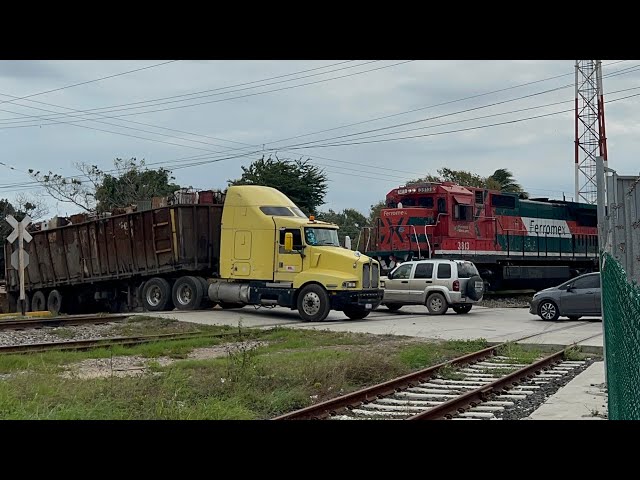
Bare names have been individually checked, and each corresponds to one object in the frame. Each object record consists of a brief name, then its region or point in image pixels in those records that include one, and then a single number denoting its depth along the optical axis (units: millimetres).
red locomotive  29109
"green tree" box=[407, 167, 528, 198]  65375
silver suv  24719
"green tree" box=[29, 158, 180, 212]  53781
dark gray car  21625
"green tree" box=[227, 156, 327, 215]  40500
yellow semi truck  21781
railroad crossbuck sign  20052
